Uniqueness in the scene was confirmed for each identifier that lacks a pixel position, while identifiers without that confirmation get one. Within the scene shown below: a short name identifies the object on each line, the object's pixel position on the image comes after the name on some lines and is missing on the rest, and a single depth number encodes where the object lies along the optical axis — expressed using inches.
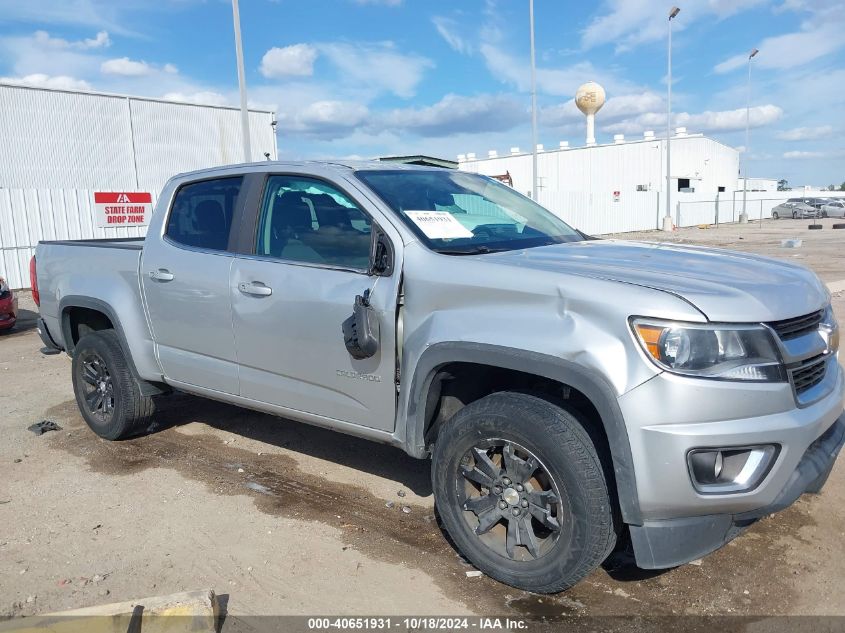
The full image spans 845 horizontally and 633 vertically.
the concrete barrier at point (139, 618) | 108.2
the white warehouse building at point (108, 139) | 883.4
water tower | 2150.2
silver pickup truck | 103.7
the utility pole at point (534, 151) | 983.0
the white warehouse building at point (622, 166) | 2081.7
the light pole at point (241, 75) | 610.5
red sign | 664.4
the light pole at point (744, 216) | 1966.4
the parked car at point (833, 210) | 2059.5
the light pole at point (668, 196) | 1323.8
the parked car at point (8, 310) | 394.0
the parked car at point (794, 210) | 2063.2
